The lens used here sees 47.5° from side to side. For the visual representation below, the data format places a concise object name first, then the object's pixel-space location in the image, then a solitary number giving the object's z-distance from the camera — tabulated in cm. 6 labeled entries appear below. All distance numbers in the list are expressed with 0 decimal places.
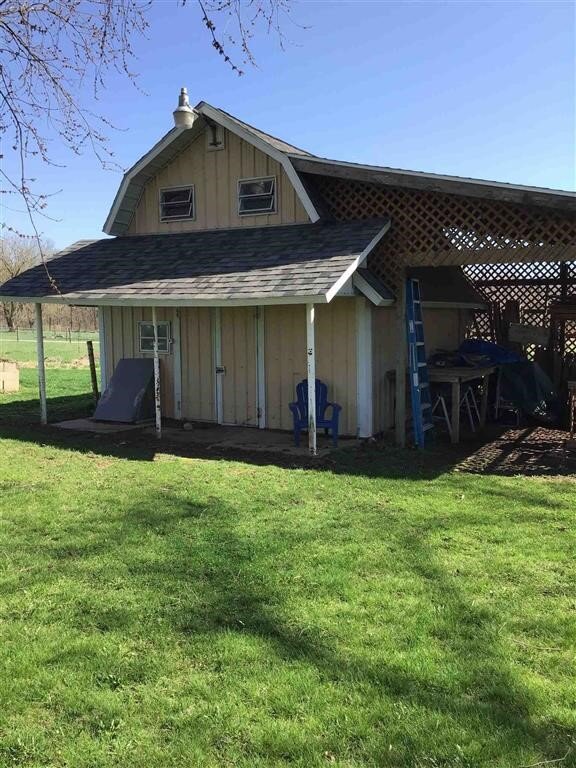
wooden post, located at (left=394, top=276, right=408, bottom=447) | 938
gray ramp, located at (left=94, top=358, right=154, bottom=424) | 1134
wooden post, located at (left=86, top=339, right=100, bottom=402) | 1319
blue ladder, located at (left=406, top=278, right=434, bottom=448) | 935
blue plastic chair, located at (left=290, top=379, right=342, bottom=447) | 944
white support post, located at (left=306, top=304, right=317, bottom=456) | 834
